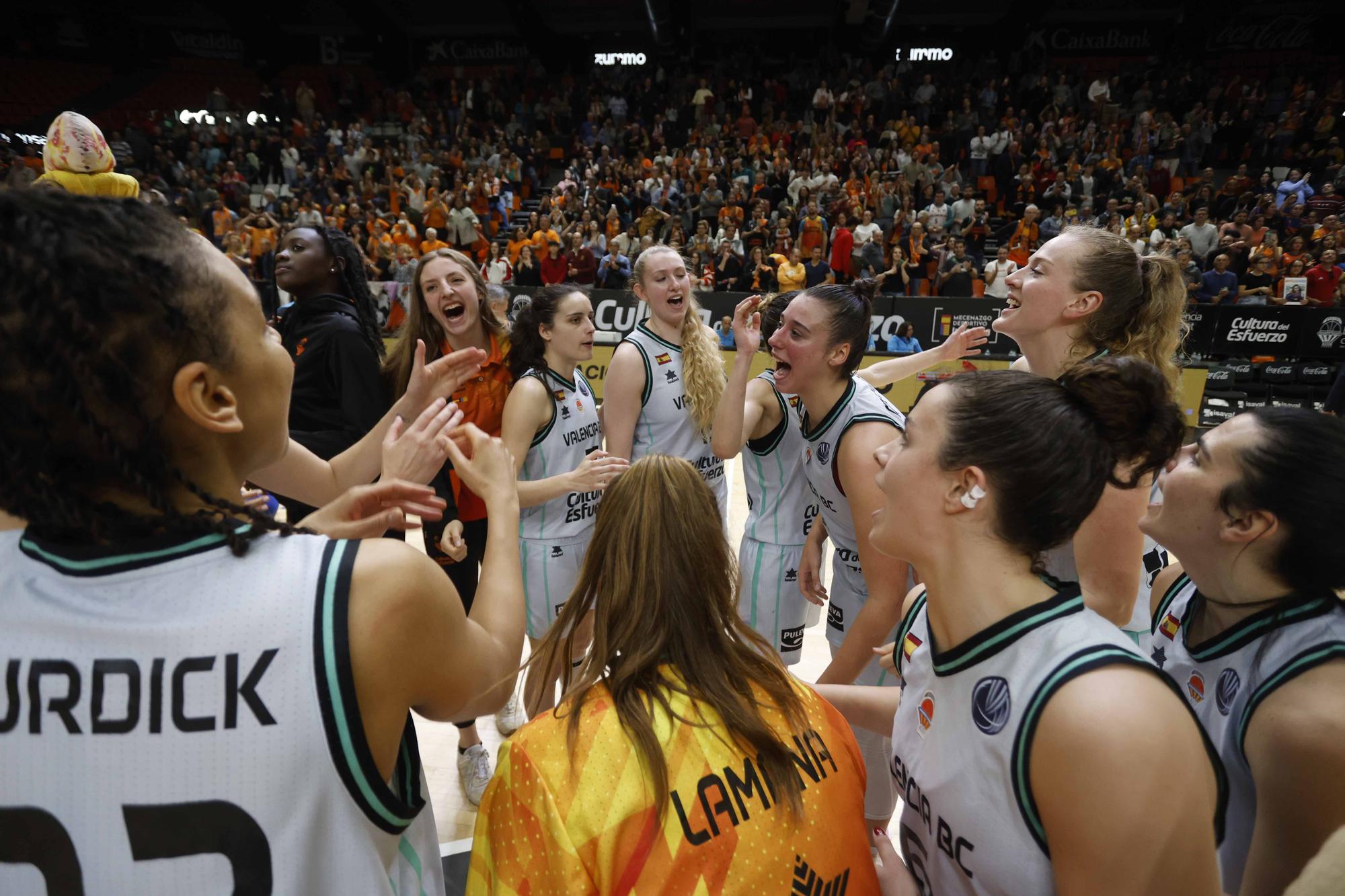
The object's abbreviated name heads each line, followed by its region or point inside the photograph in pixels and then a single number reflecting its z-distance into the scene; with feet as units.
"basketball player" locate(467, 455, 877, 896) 3.85
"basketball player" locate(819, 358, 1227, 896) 3.45
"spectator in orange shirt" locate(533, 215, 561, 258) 48.73
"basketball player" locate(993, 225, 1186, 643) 7.92
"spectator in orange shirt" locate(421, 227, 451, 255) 48.93
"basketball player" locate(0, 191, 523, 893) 2.94
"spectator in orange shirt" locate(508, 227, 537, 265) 49.32
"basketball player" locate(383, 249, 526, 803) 10.95
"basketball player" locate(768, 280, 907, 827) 7.79
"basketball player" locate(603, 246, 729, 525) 12.03
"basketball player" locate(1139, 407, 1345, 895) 4.16
